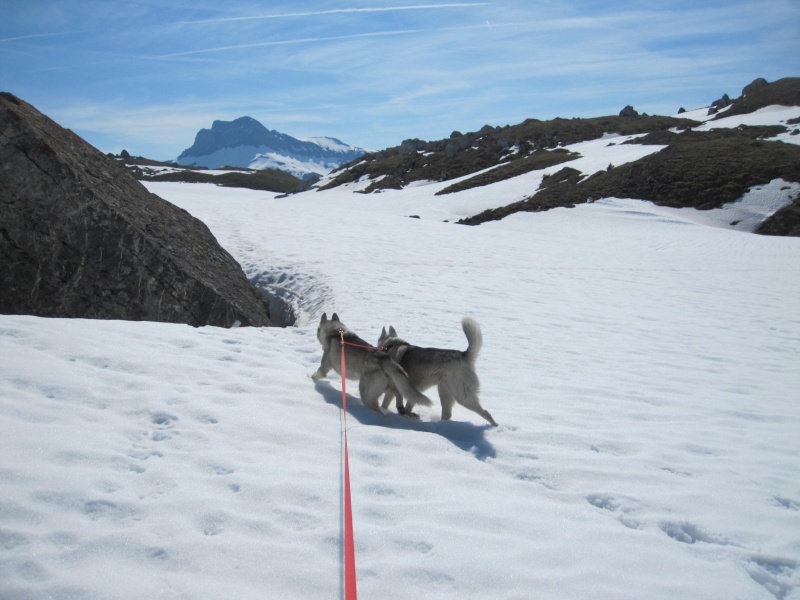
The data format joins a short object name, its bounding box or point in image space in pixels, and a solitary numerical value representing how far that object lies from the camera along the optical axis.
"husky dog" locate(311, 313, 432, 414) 6.50
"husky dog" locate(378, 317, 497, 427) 6.22
